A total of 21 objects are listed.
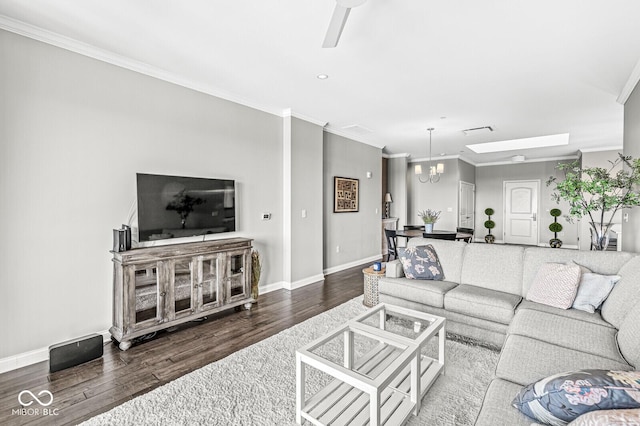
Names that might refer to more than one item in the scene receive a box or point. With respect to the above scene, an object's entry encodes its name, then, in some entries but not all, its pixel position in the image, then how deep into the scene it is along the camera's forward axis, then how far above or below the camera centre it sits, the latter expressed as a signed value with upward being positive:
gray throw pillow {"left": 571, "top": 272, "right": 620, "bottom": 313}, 2.28 -0.60
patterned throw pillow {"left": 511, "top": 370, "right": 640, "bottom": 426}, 0.90 -0.58
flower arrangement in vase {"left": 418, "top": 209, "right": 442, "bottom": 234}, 5.37 -0.19
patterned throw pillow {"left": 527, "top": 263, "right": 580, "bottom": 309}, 2.36 -0.59
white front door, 8.93 -0.01
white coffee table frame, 1.52 -1.07
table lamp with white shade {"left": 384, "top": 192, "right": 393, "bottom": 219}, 7.91 +0.23
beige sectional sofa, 1.51 -0.76
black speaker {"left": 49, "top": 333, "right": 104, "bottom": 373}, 2.30 -1.10
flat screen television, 2.95 +0.06
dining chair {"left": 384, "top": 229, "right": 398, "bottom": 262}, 5.37 -0.56
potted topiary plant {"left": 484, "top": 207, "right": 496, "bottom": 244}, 9.25 -0.35
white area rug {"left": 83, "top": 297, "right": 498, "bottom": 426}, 1.78 -1.20
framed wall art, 5.57 +0.33
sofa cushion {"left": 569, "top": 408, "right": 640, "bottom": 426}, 0.77 -0.54
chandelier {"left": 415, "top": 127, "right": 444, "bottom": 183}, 5.82 +0.82
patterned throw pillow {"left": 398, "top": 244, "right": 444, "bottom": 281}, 3.20 -0.56
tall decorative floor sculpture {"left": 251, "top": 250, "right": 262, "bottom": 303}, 3.76 -0.78
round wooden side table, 3.53 -0.87
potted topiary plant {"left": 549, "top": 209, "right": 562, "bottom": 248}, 8.19 -0.36
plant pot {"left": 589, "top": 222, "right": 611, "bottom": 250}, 2.87 -0.26
